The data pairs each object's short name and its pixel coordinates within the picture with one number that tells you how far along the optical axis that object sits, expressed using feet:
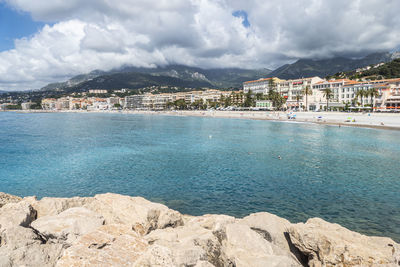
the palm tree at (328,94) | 278.03
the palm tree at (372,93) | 255.37
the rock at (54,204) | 24.76
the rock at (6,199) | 29.02
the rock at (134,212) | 21.12
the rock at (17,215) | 20.92
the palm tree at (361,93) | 264.87
